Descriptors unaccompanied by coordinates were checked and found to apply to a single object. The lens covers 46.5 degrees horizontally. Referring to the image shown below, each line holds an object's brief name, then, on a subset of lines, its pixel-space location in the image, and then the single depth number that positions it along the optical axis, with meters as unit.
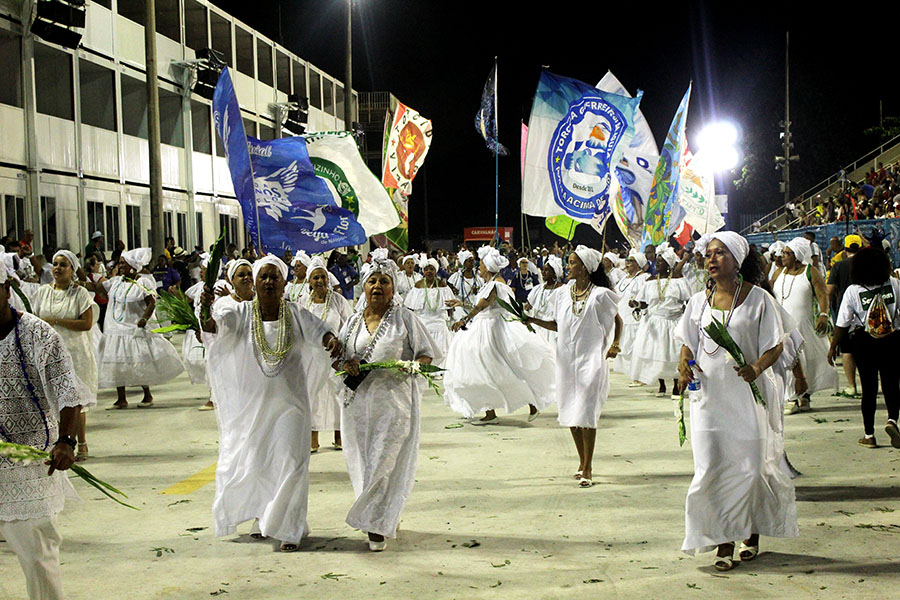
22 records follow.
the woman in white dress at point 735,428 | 6.14
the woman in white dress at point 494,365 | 12.23
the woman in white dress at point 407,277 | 21.27
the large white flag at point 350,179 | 11.03
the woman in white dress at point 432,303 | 17.03
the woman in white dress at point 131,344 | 13.75
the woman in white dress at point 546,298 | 14.50
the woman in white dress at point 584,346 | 8.80
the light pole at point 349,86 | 31.91
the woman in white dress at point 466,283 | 21.37
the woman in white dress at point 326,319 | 10.03
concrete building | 25.83
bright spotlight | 54.03
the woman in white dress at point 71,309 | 10.07
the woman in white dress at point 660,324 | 14.37
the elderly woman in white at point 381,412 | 6.80
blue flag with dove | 9.21
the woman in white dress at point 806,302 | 12.18
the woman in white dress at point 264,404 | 6.77
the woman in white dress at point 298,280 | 12.80
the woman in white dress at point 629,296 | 15.75
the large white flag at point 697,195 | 21.91
